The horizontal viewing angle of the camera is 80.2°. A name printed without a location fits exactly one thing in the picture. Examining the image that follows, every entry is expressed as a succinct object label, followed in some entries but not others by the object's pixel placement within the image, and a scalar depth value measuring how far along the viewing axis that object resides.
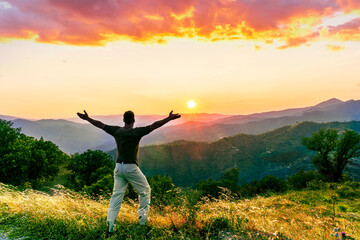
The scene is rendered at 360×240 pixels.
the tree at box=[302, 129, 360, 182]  39.91
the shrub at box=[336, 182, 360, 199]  12.98
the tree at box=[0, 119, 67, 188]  20.22
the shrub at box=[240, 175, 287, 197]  34.38
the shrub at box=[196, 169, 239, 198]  41.63
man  4.57
